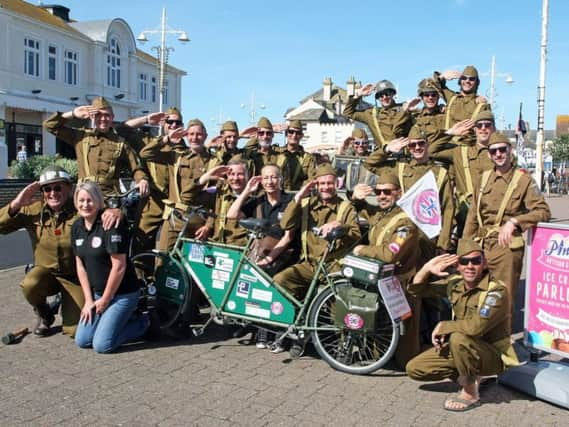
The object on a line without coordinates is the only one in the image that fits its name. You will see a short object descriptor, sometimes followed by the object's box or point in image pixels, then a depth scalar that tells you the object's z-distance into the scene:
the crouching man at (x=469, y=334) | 4.35
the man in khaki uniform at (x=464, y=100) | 7.27
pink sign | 4.82
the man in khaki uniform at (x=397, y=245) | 5.07
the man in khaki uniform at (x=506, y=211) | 5.08
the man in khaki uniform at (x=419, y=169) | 5.94
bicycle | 4.96
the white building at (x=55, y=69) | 32.81
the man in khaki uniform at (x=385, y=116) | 7.82
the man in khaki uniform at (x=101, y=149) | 6.80
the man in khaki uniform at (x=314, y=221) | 5.51
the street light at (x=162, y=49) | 32.50
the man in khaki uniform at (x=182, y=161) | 6.79
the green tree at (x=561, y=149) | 51.39
